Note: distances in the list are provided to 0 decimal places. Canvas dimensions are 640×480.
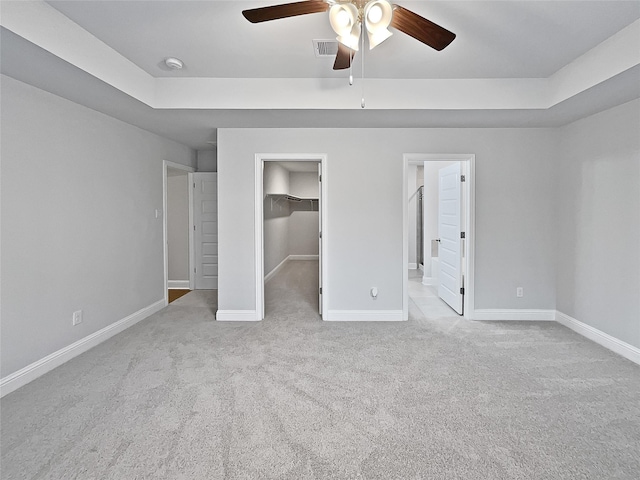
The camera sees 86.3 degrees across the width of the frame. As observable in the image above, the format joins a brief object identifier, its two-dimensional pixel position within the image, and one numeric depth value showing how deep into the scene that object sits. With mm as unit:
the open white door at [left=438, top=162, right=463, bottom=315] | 4277
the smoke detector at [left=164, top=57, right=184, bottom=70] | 2809
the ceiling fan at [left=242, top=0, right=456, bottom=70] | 1730
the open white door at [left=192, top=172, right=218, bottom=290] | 5770
